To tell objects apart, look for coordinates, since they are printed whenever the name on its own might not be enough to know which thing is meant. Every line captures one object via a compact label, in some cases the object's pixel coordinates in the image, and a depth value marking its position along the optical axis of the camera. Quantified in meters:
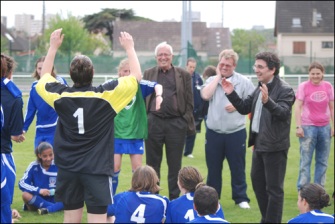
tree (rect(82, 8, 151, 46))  62.97
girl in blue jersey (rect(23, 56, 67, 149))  8.88
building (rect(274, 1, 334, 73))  69.88
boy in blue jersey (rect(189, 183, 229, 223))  5.82
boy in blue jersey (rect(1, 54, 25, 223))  5.91
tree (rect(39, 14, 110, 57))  54.53
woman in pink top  9.99
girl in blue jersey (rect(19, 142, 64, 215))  8.72
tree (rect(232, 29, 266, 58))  93.81
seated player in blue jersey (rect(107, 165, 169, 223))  6.66
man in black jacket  7.60
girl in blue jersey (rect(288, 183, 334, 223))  5.97
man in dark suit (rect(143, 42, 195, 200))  8.97
